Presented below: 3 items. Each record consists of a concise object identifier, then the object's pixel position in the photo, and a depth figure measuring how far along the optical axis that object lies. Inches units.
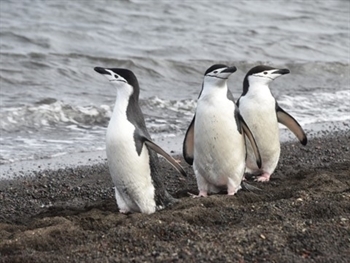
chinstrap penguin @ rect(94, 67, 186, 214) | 466.3
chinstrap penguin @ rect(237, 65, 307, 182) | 581.9
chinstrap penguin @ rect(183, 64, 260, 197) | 511.2
